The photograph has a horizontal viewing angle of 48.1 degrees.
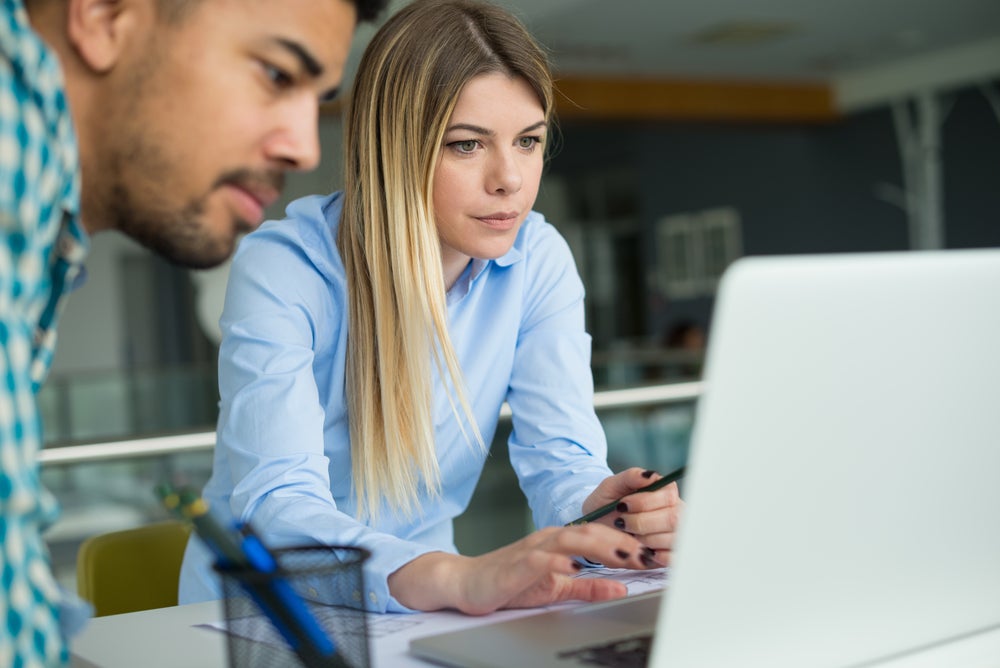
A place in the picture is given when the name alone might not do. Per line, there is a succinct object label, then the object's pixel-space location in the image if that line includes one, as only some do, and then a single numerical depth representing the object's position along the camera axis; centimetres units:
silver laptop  60
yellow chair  146
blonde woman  116
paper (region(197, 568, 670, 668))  74
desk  75
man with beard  61
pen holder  70
